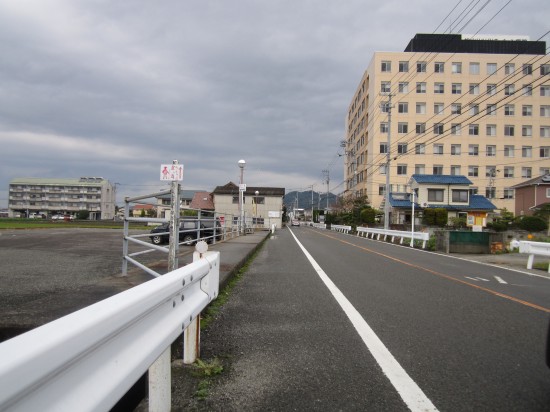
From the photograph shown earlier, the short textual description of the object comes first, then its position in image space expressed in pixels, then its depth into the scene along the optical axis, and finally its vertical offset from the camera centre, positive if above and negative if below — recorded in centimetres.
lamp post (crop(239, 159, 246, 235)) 2743 +125
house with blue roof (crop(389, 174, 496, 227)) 5453 +296
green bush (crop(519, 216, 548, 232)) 3837 -57
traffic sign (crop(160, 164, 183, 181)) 624 +62
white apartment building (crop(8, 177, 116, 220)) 11888 +369
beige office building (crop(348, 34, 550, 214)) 6425 +1464
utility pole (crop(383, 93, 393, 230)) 3664 +160
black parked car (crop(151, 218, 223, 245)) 1817 -99
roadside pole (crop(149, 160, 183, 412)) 262 -114
